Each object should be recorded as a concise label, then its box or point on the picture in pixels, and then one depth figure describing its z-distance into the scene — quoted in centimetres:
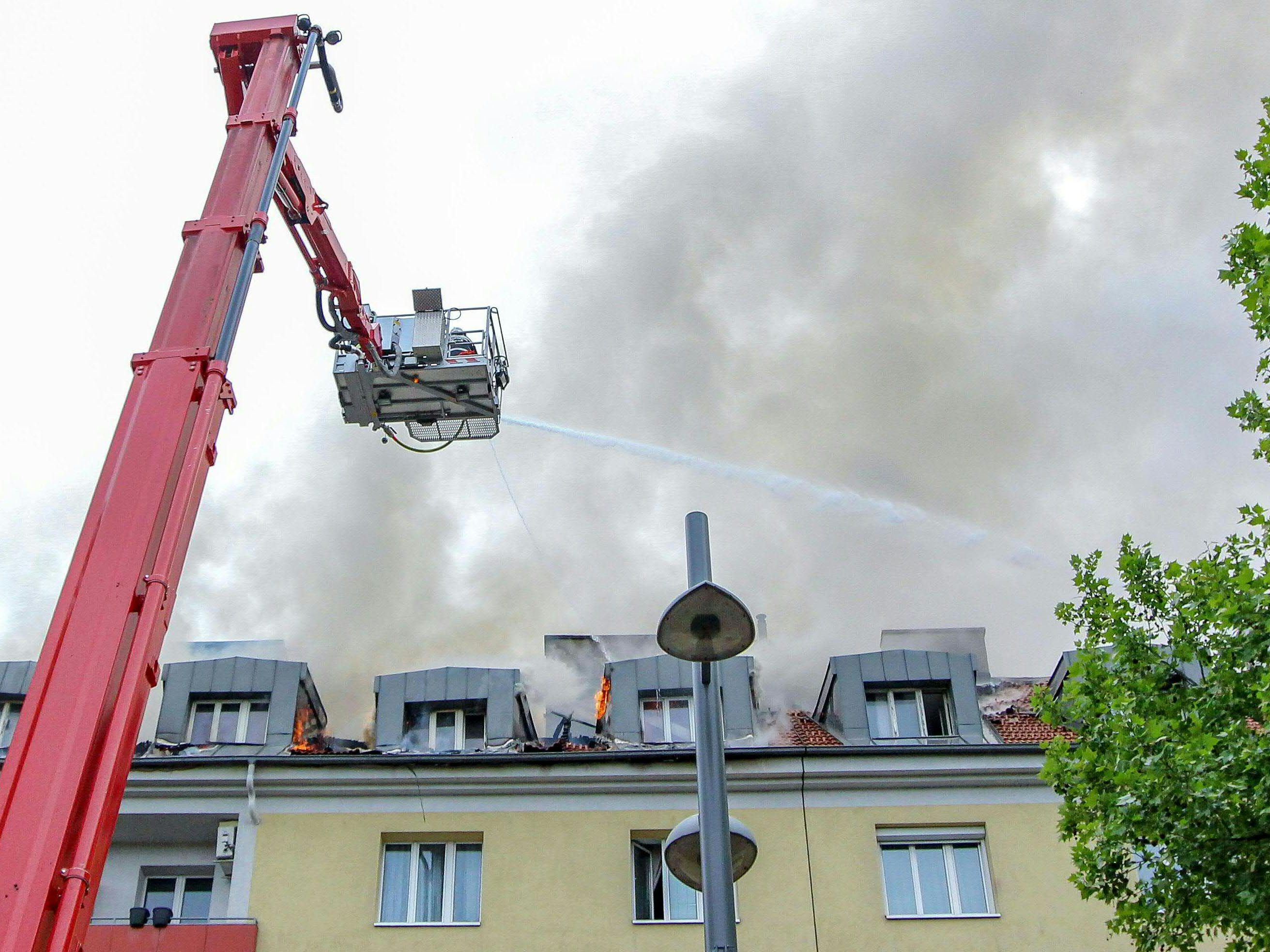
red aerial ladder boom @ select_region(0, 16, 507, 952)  807
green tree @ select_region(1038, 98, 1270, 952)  1314
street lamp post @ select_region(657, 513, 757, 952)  898
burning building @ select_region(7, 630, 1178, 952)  1861
